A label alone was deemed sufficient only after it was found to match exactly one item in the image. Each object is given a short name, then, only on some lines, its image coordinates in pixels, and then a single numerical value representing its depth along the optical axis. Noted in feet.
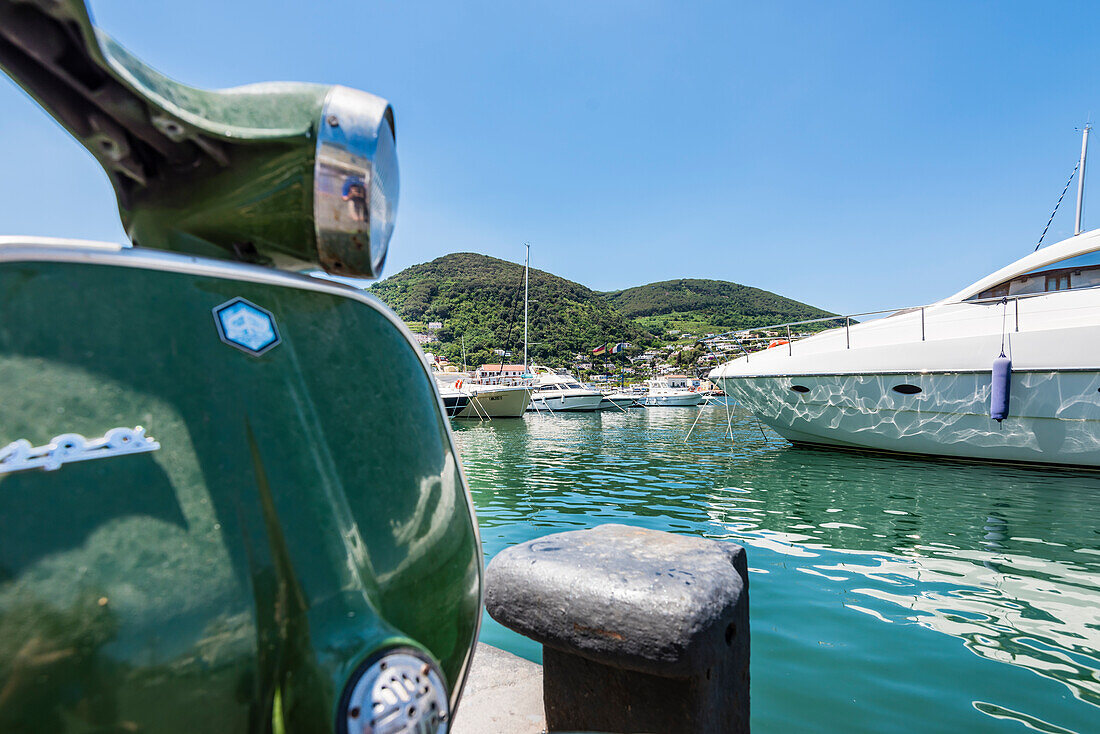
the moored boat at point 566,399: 102.63
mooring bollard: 4.01
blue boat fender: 27.37
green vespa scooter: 1.88
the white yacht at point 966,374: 27.20
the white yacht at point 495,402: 87.86
